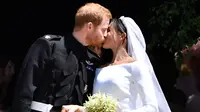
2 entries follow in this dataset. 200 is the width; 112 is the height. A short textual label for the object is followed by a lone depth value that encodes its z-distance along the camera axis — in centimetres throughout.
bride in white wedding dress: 630
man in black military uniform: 620
